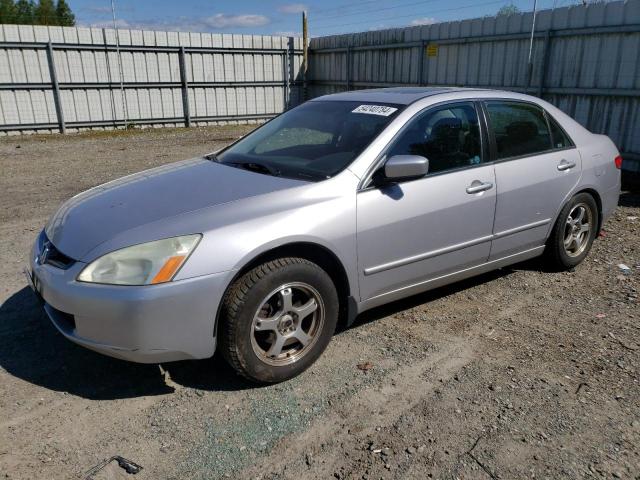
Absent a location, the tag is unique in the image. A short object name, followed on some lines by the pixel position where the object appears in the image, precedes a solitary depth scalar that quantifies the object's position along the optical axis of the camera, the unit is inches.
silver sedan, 107.7
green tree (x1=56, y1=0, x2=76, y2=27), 2541.1
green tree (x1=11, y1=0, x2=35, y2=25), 2378.2
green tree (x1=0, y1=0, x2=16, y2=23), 2375.5
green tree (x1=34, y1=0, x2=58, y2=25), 2413.4
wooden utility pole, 738.8
